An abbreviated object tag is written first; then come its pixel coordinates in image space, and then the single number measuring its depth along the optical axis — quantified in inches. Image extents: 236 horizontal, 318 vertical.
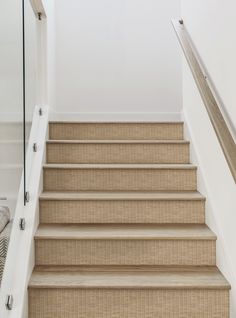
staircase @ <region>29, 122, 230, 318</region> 74.1
